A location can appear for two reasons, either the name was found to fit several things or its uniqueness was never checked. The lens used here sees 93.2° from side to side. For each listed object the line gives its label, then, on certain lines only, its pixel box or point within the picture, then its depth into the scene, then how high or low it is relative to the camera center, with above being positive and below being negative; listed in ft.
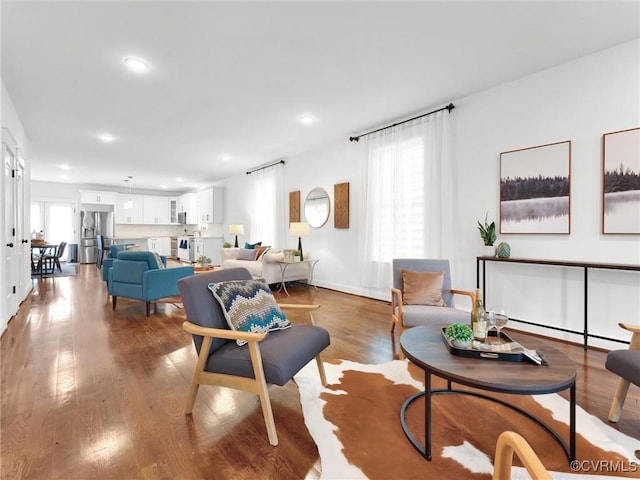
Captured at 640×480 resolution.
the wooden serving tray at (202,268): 19.34 -1.91
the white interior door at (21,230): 13.57 +0.40
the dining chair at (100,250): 28.17 -1.07
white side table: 18.19 -1.82
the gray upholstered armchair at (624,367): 5.16 -2.24
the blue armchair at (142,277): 13.06 -1.69
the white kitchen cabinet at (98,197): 31.40 +4.40
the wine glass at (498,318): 5.84 -1.52
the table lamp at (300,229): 18.33 +0.64
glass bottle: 5.93 -1.62
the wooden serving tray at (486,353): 5.13 -1.95
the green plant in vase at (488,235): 11.07 +0.20
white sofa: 17.80 -1.72
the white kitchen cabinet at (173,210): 36.76 +3.52
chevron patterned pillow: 6.22 -1.47
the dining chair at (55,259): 23.77 -1.69
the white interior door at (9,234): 11.01 +0.14
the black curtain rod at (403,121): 12.42 +5.54
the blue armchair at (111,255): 17.51 -1.01
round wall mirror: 18.88 +2.08
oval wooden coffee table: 4.39 -2.06
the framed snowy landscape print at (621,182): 8.72 +1.74
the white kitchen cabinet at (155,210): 35.12 +3.38
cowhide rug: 4.70 -3.52
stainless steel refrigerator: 30.66 +0.78
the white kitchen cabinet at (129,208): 33.47 +3.41
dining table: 21.76 -2.23
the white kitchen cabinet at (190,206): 32.73 +3.66
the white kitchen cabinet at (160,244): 35.12 -0.67
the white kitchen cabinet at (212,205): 29.71 +3.38
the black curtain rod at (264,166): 22.08 +5.66
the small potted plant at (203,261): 20.72 -1.52
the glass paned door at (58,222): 30.68 +1.65
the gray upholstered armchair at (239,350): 5.40 -2.18
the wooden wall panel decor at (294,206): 20.83 +2.31
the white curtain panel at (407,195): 12.75 +2.10
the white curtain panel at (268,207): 22.27 +2.47
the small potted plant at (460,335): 5.43 -1.76
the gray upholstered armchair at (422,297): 8.66 -1.85
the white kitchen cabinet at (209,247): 29.55 -0.79
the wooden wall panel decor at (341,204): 17.39 +2.06
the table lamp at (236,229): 25.13 +0.85
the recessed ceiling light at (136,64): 9.31 +5.52
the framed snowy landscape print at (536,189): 10.00 +1.79
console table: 8.54 -0.74
